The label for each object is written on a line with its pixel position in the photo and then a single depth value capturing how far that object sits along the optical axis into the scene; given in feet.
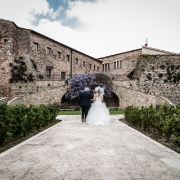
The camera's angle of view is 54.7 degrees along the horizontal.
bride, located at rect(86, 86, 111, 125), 30.18
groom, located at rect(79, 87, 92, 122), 33.17
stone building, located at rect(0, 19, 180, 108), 66.35
